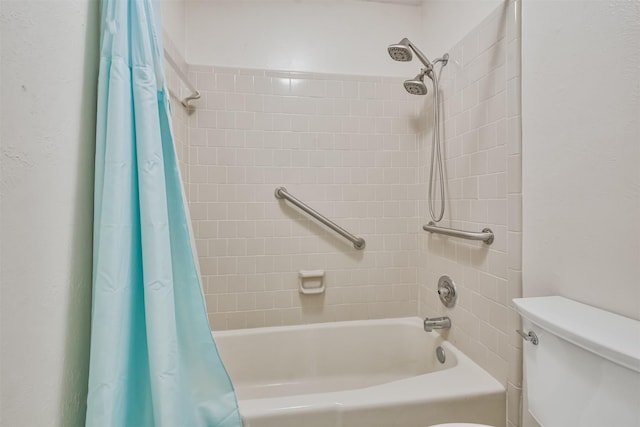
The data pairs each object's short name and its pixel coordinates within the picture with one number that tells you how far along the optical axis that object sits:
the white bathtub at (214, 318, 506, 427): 1.57
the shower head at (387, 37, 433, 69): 1.34
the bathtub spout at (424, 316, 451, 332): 1.45
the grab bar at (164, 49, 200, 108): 1.29
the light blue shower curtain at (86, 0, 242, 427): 0.64
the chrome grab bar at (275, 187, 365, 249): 1.68
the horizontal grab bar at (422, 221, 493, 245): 1.18
